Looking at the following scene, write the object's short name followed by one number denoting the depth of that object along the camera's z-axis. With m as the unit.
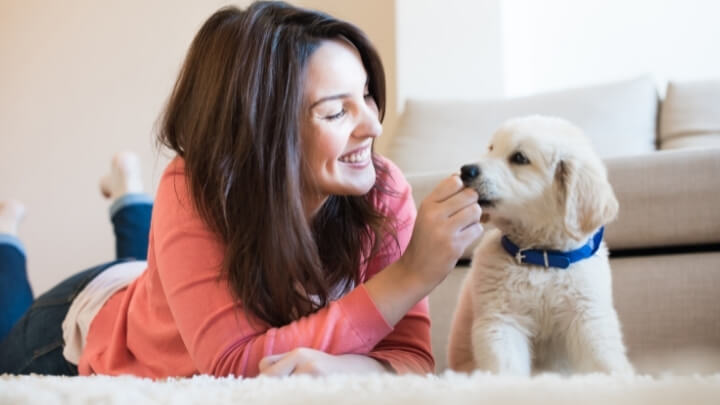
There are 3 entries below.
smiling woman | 0.94
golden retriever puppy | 1.08
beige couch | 1.50
